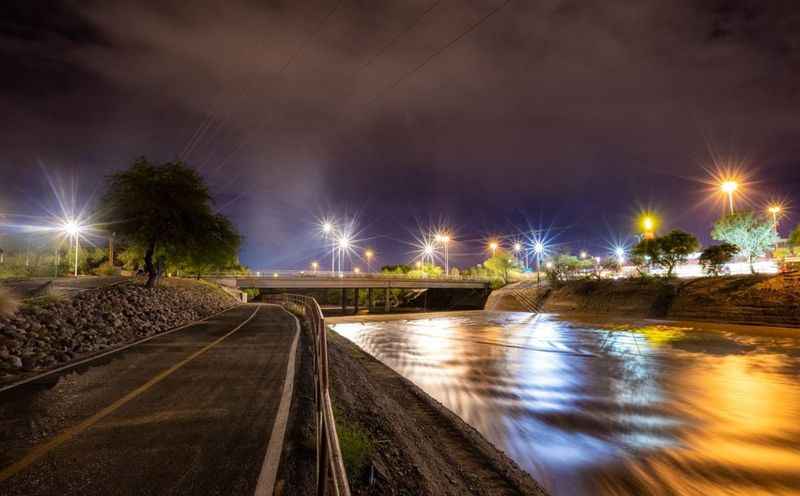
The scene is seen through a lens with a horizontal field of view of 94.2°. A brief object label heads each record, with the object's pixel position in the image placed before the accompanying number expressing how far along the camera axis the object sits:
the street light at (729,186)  38.56
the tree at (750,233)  40.28
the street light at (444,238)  101.54
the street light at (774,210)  43.81
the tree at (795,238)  46.09
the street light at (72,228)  43.01
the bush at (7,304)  11.20
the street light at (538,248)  93.17
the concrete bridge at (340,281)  57.53
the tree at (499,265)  92.75
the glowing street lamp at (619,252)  110.34
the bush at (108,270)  48.46
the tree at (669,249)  45.88
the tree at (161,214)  25.22
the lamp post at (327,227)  78.06
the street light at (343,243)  91.04
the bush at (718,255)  39.62
